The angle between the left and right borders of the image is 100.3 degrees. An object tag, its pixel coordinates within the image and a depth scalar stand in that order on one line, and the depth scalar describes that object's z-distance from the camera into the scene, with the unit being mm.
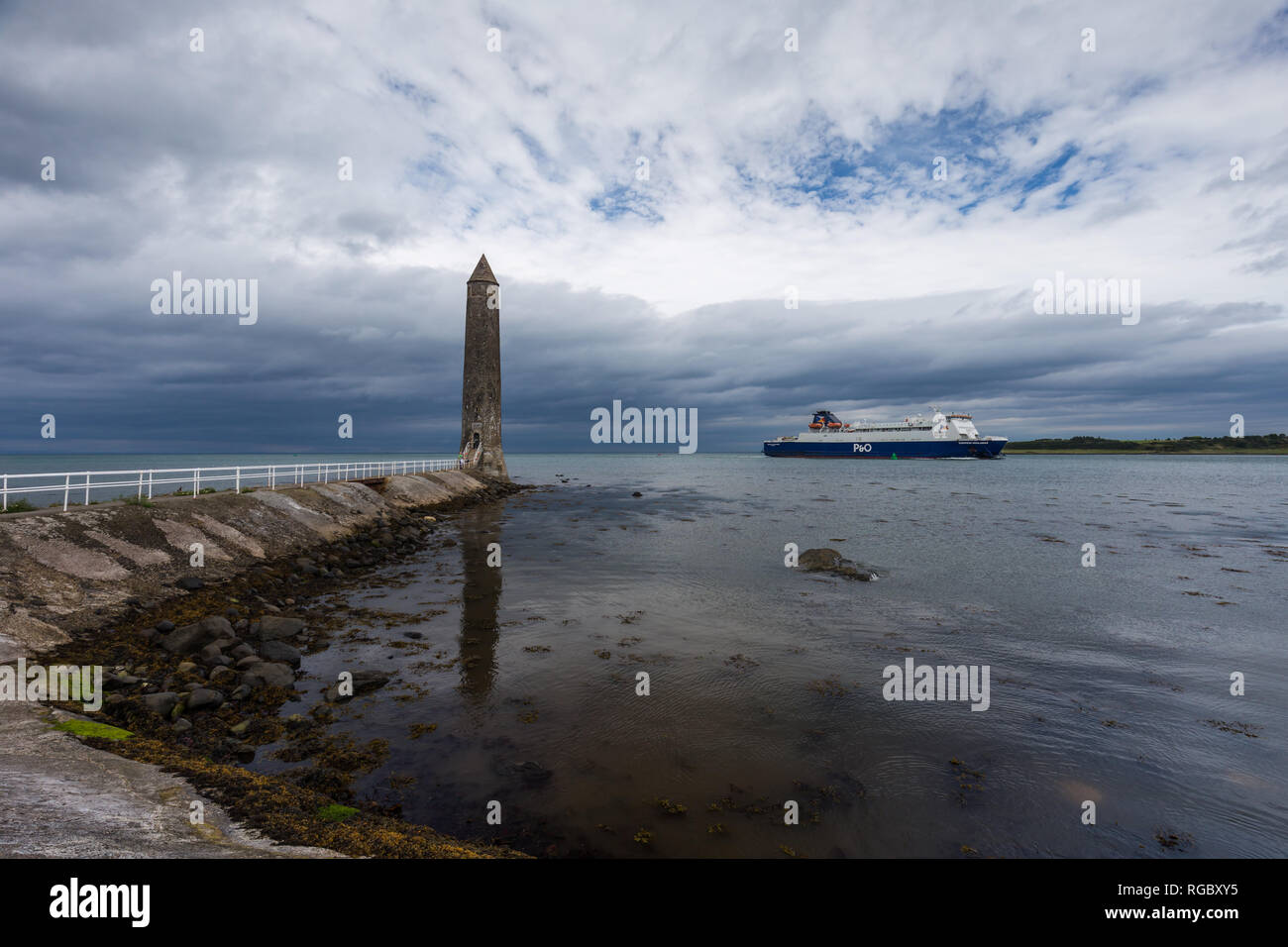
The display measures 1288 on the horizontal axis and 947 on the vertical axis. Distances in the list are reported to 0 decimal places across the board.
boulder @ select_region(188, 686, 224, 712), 7695
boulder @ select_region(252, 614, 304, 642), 10801
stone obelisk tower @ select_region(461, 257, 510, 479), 40250
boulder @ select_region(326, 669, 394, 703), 8728
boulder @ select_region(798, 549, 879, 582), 19000
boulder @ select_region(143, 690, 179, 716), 7359
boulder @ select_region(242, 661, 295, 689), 8664
